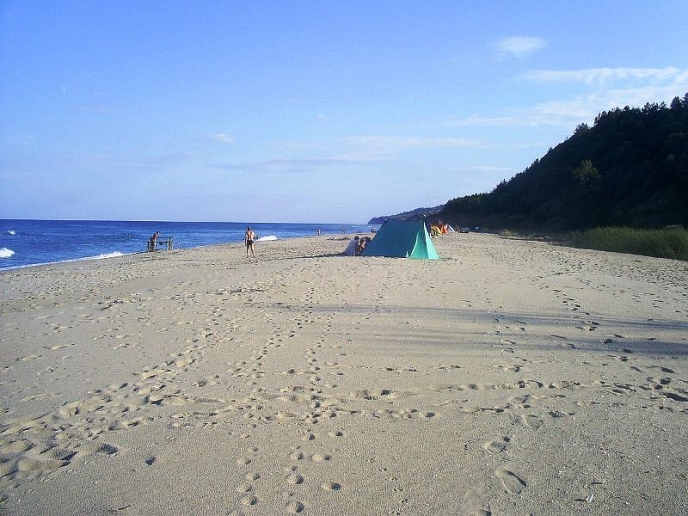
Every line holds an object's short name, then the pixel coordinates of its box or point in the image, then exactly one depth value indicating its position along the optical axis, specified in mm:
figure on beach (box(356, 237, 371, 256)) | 20027
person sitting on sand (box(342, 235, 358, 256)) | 20267
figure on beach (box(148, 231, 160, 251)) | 33562
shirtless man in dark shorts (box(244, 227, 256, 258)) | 24547
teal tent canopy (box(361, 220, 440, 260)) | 18328
